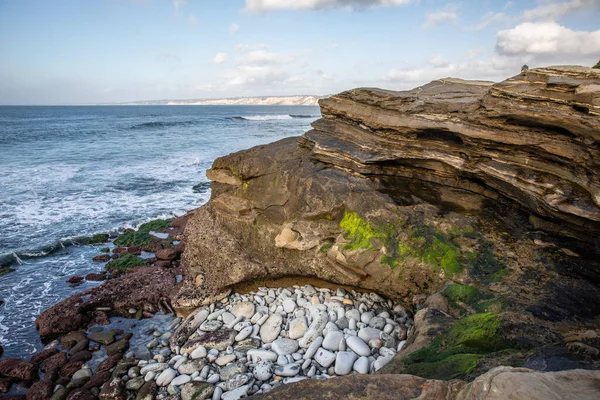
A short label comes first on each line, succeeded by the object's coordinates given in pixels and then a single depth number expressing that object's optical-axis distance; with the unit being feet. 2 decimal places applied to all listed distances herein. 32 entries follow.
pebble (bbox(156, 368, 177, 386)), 23.56
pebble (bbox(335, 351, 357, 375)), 21.75
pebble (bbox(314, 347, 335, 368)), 22.71
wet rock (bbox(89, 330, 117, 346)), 29.43
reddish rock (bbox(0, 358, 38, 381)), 25.86
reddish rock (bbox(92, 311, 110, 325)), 31.86
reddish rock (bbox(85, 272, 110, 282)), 39.58
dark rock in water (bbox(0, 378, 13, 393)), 24.93
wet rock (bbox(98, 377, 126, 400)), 23.29
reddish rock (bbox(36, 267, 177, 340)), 30.96
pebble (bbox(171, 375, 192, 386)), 23.11
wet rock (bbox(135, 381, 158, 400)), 22.70
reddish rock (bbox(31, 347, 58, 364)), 27.40
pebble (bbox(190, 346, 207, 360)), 25.14
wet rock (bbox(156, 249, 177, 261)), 43.37
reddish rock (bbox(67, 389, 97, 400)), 23.38
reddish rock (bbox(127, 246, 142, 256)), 45.88
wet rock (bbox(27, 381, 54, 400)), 24.11
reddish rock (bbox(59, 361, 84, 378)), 25.83
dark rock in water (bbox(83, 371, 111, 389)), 24.62
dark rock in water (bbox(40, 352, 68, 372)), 26.55
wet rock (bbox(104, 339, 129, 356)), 28.02
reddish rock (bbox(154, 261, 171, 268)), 41.88
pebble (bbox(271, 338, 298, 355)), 24.45
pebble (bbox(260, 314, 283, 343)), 26.22
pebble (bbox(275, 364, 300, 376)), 22.22
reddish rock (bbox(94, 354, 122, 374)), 25.92
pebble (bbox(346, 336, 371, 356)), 22.89
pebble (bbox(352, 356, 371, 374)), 21.47
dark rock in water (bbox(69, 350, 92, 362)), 27.35
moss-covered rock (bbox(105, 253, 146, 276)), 41.25
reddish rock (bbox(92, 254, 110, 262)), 43.98
